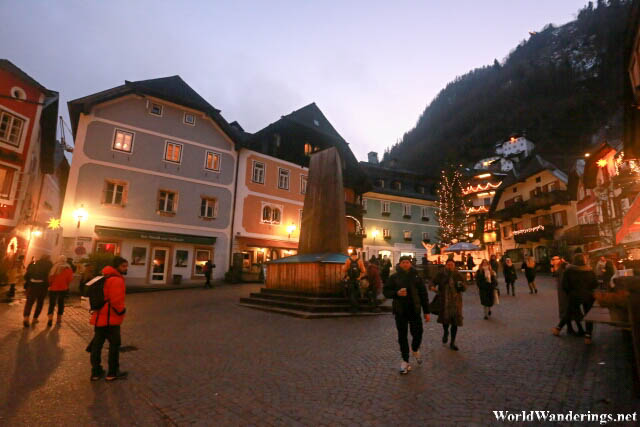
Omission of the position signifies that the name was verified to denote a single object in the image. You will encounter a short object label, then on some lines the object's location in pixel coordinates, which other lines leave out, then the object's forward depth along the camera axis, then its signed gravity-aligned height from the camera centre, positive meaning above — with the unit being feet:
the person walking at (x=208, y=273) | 61.31 -1.55
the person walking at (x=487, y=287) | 31.04 -1.40
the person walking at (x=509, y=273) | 48.47 -0.07
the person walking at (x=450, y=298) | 20.70 -1.68
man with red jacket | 14.89 -2.81
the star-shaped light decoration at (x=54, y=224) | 55.28 +5.89
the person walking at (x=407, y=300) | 16.89 -1.52
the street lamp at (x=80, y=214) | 53.15 +7.56
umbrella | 66.90 +4.78
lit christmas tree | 93.61 +15.81
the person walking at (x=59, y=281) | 27.53 -1.68
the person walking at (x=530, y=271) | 49.85 +0.29
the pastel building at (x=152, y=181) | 59.77 +16.04
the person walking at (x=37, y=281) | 26.32 -1.66
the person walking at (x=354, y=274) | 34.65 -0.58
